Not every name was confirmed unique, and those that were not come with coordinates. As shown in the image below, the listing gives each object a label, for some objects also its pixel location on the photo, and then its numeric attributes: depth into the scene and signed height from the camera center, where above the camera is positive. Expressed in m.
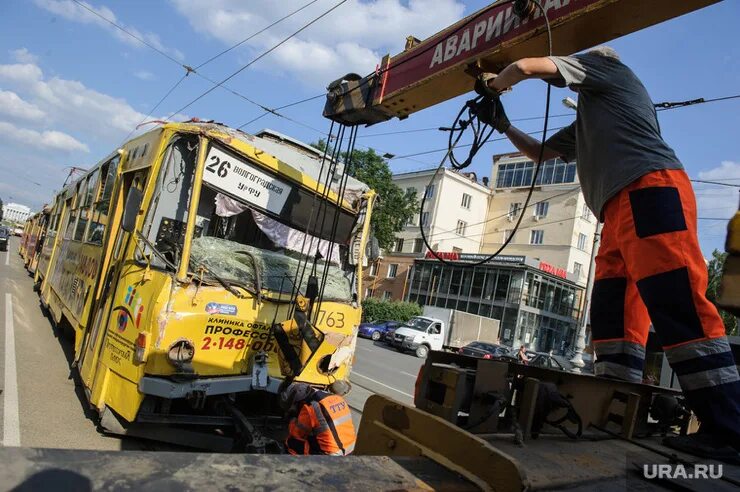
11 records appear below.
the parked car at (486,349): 24.48 -1.48
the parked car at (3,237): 34.12 -0.78
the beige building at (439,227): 46.88 +7.54
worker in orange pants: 1.91 +0.42
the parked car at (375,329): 31.25 -1.95
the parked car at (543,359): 20.84 -1.21
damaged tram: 4.48 -0.20
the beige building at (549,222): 41.84 +8.87
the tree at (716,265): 31.67 +6.58
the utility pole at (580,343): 19.88 -0.30
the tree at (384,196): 34.91 +7.05
